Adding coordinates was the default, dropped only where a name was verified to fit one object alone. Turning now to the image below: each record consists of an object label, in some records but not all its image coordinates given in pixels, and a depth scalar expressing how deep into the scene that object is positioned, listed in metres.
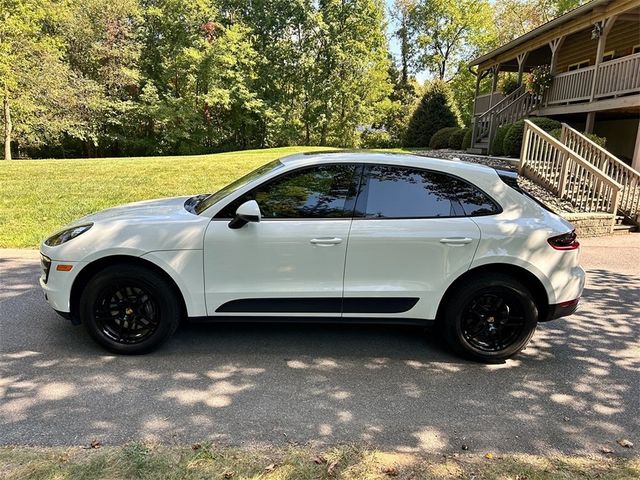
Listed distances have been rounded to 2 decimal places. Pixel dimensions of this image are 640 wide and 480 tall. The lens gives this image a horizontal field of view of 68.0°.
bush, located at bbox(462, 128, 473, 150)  20.25
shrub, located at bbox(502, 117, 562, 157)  14.64
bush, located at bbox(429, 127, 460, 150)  23.44
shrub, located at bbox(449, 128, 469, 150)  22.42
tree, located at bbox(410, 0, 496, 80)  40.78
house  13.81
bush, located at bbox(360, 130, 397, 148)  35.75
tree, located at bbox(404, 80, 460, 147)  29.17
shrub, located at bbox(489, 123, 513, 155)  16.12
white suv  3.77
